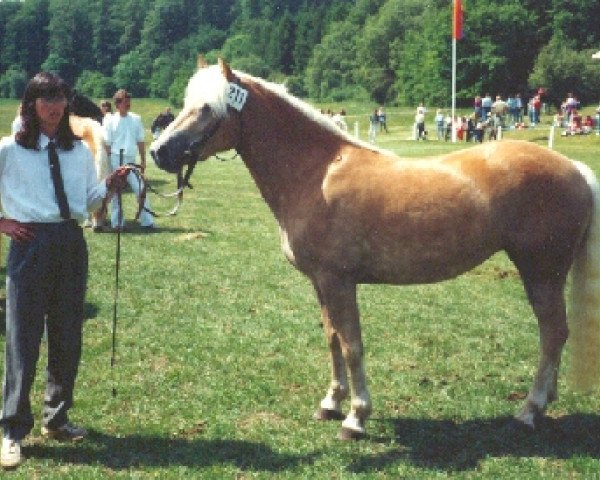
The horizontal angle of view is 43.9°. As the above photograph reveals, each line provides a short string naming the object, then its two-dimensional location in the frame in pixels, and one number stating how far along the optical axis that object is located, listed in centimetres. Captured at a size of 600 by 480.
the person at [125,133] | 1293
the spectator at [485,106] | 4271
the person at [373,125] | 4237
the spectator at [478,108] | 4369
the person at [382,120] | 4794
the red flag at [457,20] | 3956
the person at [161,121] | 2317
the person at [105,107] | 1795
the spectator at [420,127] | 4154
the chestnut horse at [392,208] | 507
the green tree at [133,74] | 12619
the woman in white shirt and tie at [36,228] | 479
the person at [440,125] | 4284
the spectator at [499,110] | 3920
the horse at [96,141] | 1106
